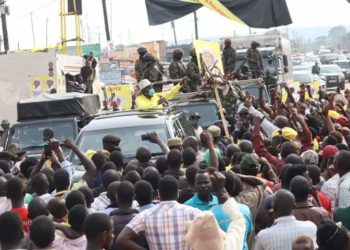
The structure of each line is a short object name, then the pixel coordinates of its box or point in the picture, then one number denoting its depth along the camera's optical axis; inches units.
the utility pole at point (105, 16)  1863.6
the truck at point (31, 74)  826.8
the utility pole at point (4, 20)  1531.7
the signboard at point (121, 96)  984.3
